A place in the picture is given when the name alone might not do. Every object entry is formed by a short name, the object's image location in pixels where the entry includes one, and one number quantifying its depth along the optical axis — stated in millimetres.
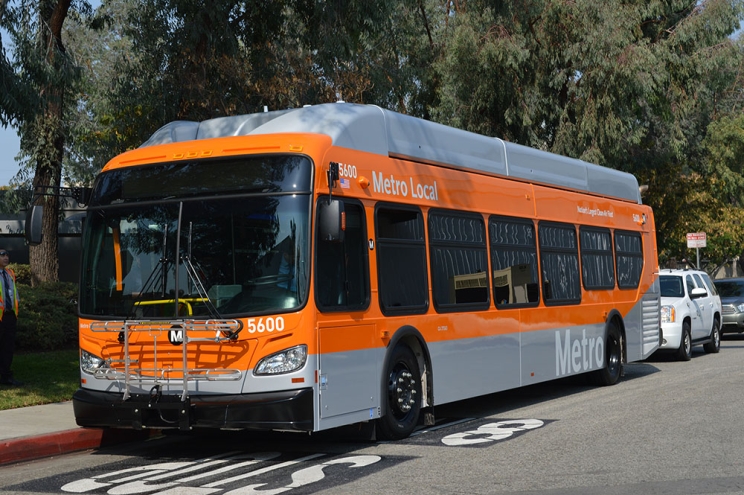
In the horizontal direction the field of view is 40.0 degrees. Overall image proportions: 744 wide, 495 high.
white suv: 21406
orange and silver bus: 8961
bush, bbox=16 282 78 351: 17078
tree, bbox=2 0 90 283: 13922
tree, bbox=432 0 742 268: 26797
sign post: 33656
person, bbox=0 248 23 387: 13441
